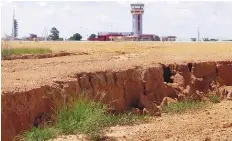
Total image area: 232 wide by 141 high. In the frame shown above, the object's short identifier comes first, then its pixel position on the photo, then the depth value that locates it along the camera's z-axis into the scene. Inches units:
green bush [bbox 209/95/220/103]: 745.9
